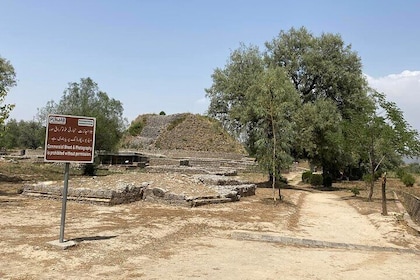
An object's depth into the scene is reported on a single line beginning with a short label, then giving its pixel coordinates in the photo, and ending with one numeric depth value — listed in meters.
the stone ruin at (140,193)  14.73
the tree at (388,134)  17.45
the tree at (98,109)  31.55
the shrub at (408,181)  31.81
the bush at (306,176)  34.61
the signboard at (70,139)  7.81
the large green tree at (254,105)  17.92
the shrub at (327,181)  31.16
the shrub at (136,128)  62.91
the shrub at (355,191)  22.71
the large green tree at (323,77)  27.56
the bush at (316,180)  32.16
